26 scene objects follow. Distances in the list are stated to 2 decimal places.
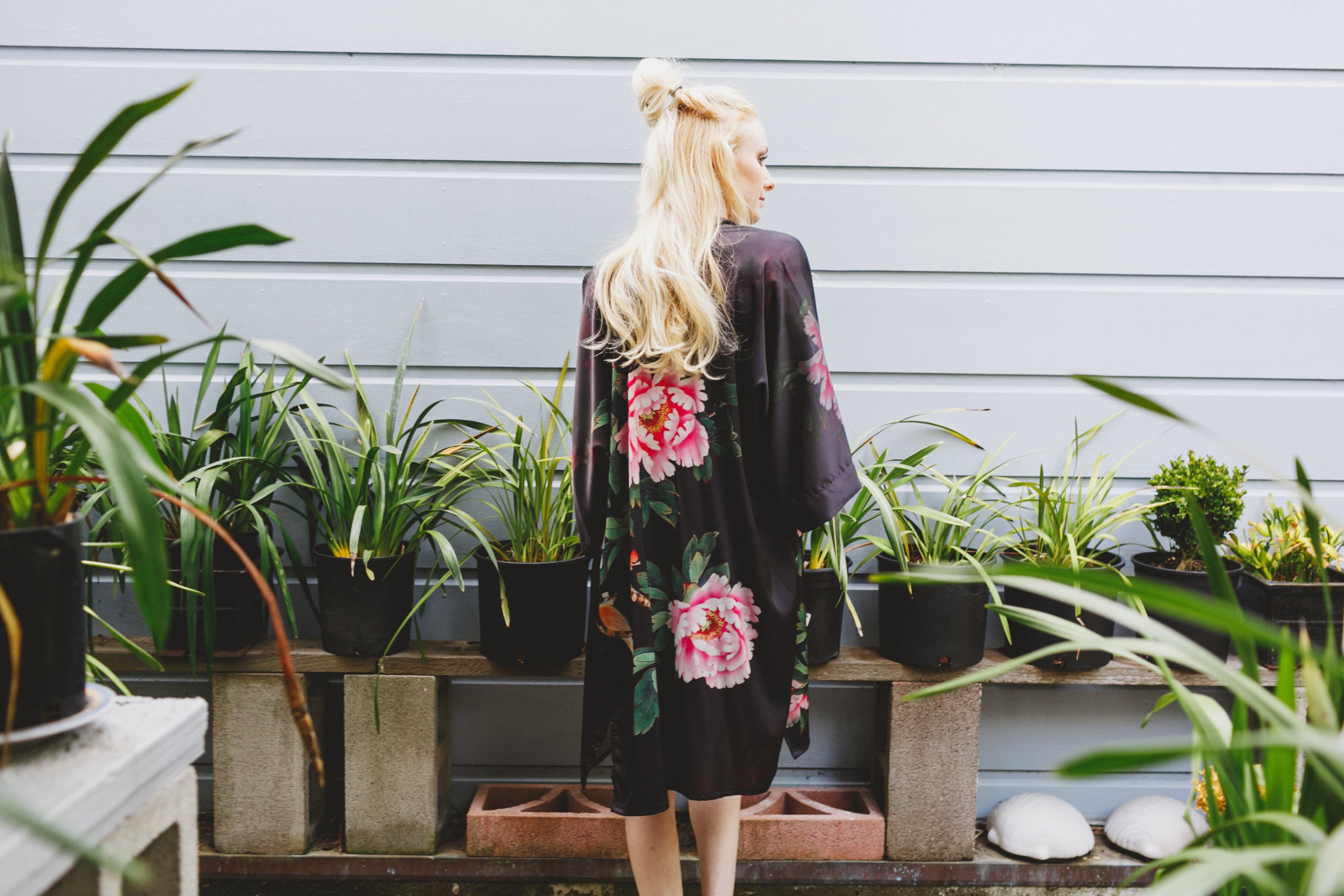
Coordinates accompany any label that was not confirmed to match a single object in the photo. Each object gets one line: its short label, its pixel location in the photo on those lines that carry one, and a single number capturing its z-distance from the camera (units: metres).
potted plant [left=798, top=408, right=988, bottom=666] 1.64
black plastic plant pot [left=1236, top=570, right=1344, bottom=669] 1.63
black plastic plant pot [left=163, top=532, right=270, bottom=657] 1.60
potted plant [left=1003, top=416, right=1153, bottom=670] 1.67
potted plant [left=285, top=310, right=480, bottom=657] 1.61
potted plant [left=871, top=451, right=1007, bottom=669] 1.64
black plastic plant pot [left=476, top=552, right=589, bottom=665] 1.61
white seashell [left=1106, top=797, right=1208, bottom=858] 1.78
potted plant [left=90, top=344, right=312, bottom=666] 1.54
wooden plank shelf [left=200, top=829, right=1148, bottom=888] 1.69
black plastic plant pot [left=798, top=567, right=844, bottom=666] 1.65
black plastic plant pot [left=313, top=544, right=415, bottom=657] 1.61
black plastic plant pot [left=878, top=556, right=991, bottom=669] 1.65
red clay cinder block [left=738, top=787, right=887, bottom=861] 1.72
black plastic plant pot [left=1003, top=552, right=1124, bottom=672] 1.67
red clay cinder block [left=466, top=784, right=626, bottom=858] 1.72
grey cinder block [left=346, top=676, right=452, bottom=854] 1.67
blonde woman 1.36
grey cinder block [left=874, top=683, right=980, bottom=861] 1.70
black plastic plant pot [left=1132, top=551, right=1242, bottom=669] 1.61
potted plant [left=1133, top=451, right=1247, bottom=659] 1.63
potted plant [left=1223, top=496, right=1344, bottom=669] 1.65
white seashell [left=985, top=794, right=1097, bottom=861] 1.75
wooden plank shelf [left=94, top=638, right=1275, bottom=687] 1.65
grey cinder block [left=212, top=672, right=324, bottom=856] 1.66
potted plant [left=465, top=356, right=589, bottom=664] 1.61
